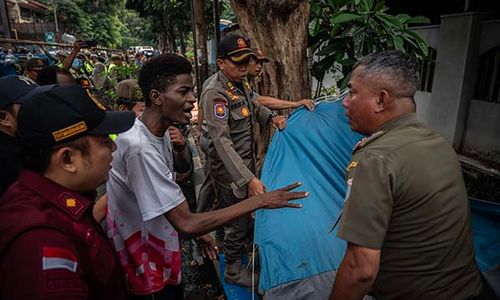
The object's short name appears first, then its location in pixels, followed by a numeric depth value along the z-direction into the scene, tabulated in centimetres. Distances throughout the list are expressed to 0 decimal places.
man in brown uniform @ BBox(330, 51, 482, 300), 115
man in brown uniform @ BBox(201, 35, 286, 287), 234
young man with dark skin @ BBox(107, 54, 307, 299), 140
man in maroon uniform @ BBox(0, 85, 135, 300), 80
